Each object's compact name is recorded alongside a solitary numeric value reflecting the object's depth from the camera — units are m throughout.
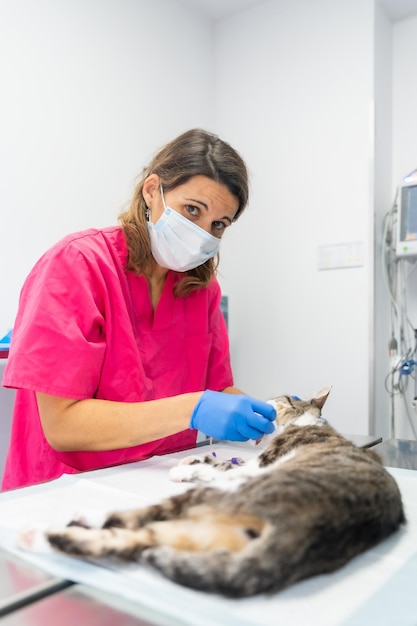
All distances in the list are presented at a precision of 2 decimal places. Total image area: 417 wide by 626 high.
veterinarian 1.14
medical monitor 2.47
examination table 0.54
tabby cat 0.55
